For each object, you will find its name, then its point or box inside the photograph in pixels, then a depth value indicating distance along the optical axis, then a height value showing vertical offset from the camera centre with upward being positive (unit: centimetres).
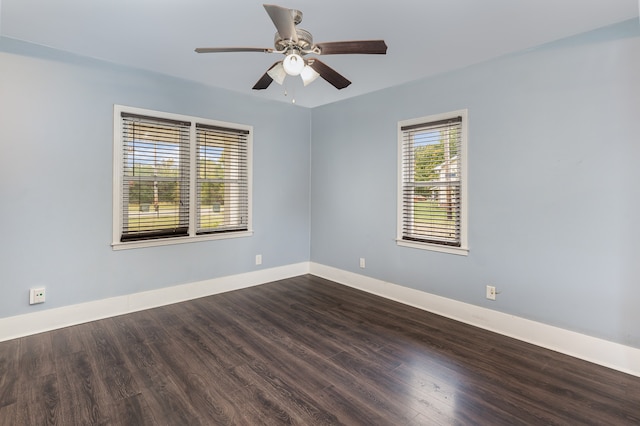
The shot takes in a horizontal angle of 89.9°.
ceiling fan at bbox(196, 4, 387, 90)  174 +99
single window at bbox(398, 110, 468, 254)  321 +33
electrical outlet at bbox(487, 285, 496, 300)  297 -73
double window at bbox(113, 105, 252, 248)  327 +36
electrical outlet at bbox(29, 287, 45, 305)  280 -76
